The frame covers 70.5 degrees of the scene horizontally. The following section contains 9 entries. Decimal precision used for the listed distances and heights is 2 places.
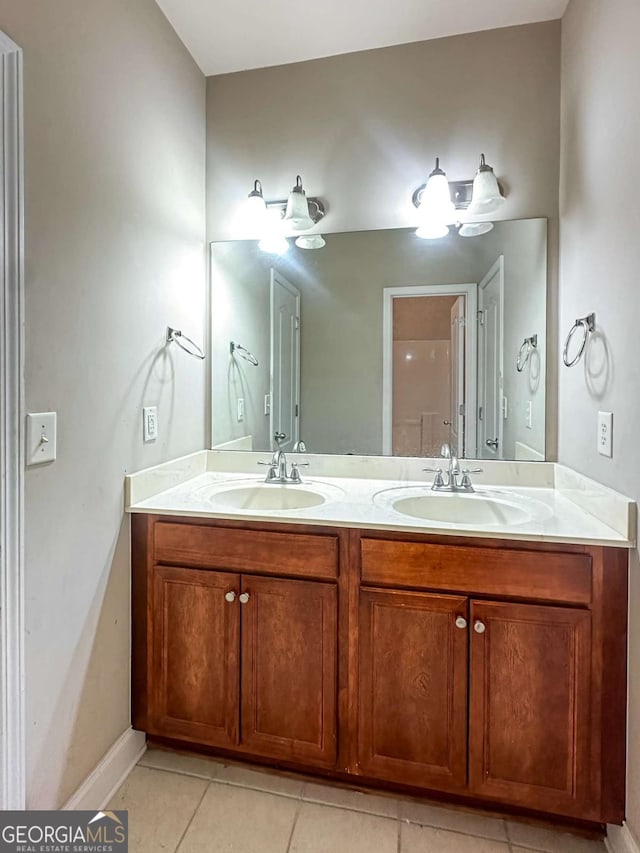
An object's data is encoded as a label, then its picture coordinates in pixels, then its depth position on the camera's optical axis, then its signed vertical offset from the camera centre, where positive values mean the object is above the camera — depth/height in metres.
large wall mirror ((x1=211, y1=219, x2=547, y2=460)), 1.77 +0.30
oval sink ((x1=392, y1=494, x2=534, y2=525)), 1.58 -0.32
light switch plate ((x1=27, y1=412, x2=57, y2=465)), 1.09 -0.05
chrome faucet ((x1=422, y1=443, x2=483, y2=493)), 1.68 -0.24
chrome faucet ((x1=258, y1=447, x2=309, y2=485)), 1.82 -0.22
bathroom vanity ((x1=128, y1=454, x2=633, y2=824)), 1.21 -0.68
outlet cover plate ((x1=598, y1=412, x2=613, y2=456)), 1.28 -0.04
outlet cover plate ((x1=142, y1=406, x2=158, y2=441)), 1.57 -0.02
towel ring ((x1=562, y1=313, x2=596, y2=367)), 1.41 +0.29
